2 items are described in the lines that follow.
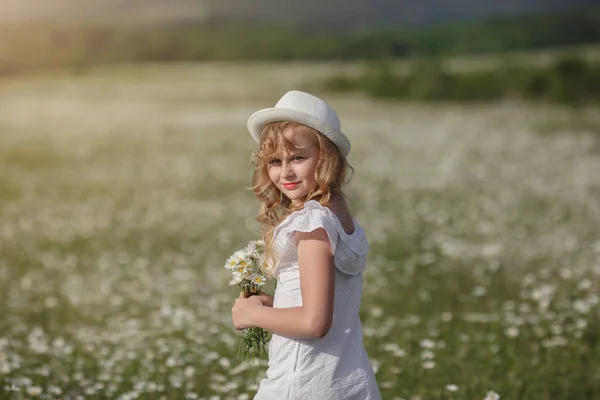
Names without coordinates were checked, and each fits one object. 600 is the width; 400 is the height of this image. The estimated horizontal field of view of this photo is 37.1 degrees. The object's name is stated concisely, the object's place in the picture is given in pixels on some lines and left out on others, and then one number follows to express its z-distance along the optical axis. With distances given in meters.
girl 3.49
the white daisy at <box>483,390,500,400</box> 4.60
